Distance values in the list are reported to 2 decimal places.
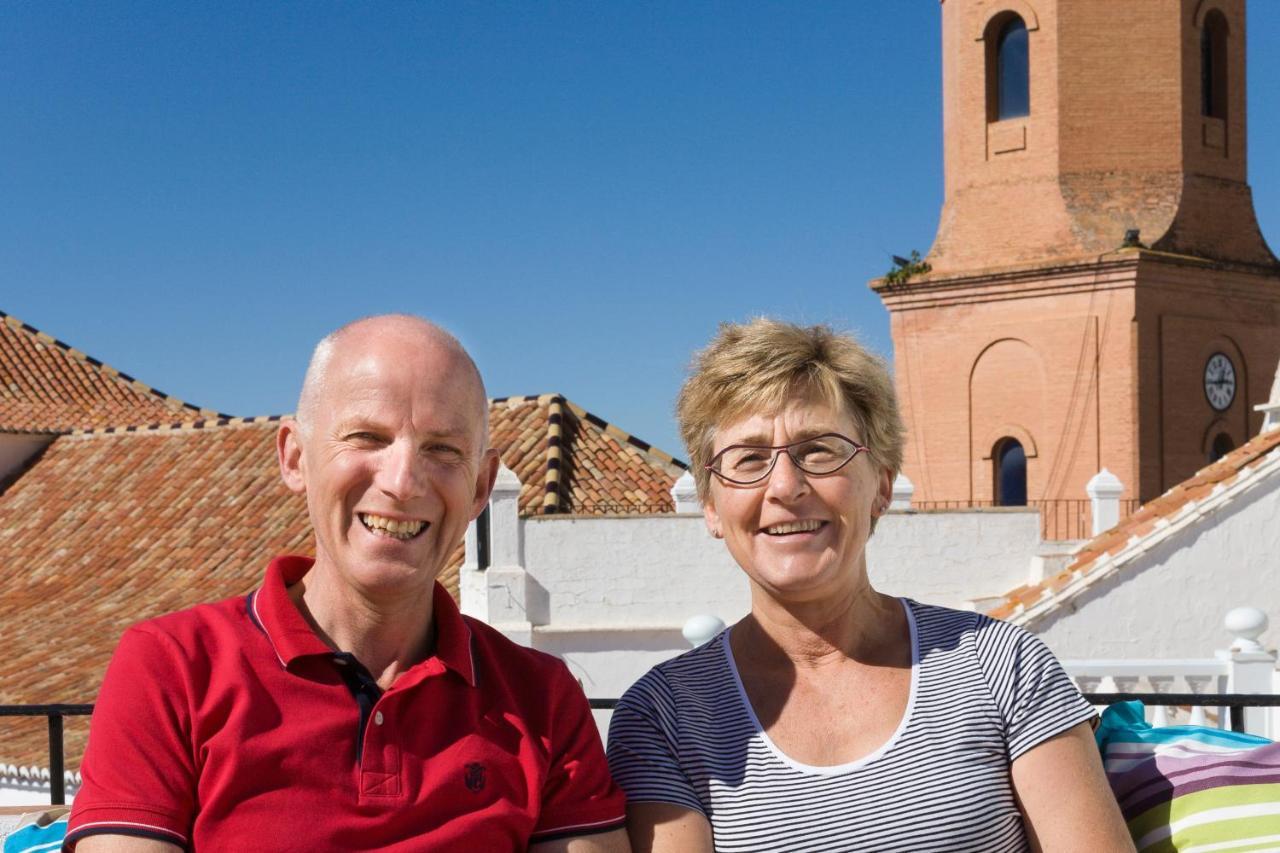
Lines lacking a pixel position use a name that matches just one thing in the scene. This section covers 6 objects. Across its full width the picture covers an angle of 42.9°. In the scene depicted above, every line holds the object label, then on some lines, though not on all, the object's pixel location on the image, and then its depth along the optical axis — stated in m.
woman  2.76
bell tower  24.22
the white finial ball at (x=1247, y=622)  6.94
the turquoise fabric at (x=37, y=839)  2.82
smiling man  2.45
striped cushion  2.88
